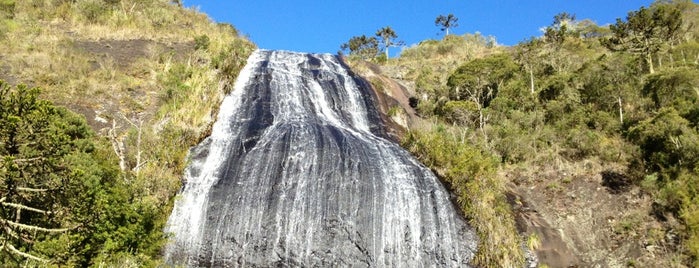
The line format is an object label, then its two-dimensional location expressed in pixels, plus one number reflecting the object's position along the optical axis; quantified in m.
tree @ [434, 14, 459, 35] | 60.00
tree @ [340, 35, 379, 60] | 55.92
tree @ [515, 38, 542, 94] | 30.19
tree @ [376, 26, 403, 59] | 56.50
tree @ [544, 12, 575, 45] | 32.16
